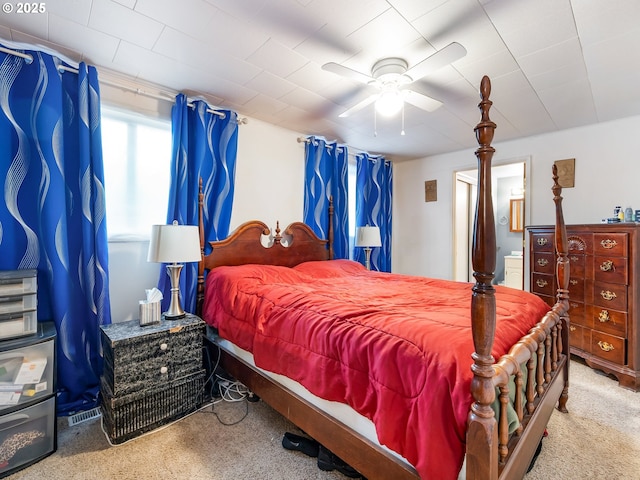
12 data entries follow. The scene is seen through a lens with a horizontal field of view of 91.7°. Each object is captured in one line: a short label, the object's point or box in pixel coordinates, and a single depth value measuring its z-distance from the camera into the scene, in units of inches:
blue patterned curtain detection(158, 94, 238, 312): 100.2
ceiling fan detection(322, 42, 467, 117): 71.4
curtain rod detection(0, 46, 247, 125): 75.5
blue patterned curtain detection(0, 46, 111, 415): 75.9
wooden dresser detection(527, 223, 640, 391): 99.9
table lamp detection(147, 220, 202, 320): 83.0
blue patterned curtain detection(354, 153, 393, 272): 169.5
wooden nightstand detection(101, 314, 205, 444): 70.7
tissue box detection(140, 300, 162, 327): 80.8
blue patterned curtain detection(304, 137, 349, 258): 144.9
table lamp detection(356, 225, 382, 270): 155.1
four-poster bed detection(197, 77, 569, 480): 38.6
